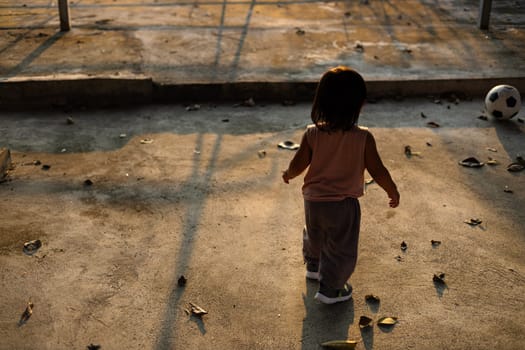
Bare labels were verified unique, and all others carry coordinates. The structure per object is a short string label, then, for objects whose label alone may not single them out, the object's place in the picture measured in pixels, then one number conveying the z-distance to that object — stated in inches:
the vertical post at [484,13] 322.0
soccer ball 230.4
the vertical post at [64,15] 304.3
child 120.9
